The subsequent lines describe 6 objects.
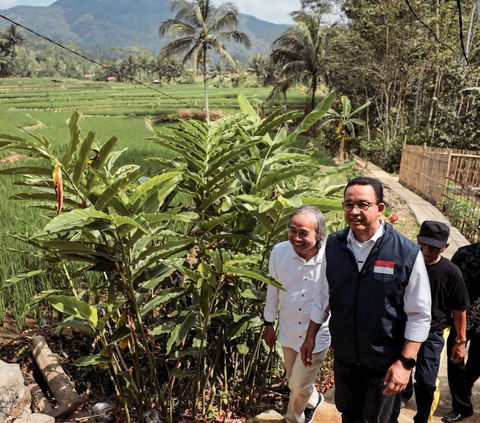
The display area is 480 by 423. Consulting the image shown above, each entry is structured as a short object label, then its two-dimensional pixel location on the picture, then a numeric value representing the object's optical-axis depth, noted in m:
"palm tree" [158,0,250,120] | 20.11
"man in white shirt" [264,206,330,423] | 1.98
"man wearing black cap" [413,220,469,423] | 2.10
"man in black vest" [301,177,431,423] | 1.60
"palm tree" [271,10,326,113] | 20.53
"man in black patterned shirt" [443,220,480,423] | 2.29
